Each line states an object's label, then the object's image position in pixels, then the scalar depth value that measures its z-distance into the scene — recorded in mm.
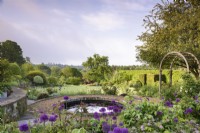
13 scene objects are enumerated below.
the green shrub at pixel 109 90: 8709
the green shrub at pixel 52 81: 12395
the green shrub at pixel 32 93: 7611
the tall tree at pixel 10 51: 18631
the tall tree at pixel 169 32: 8306
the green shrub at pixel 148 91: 8259
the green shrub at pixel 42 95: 7541
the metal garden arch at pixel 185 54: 5943
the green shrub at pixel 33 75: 12057
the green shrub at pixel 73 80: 12893
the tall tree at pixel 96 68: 14029
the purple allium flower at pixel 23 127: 1402
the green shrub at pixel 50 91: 8752
